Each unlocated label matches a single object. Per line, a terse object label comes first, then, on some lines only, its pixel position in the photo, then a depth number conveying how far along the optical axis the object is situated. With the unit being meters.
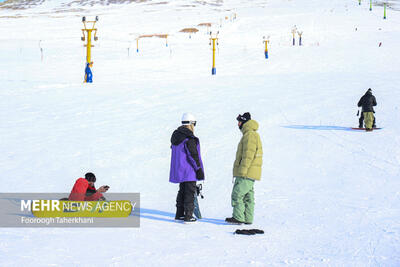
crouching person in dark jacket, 27.67
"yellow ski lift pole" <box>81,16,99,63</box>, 55.06
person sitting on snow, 13.39
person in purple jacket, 12.54
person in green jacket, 12.36
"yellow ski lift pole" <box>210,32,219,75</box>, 62.69
